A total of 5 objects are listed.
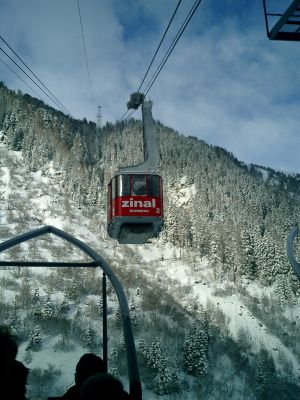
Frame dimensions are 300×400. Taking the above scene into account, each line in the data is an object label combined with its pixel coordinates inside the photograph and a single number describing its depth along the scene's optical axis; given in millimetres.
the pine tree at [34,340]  49719
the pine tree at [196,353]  51219
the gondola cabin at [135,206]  14922
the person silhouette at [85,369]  3906
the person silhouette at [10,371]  3238
